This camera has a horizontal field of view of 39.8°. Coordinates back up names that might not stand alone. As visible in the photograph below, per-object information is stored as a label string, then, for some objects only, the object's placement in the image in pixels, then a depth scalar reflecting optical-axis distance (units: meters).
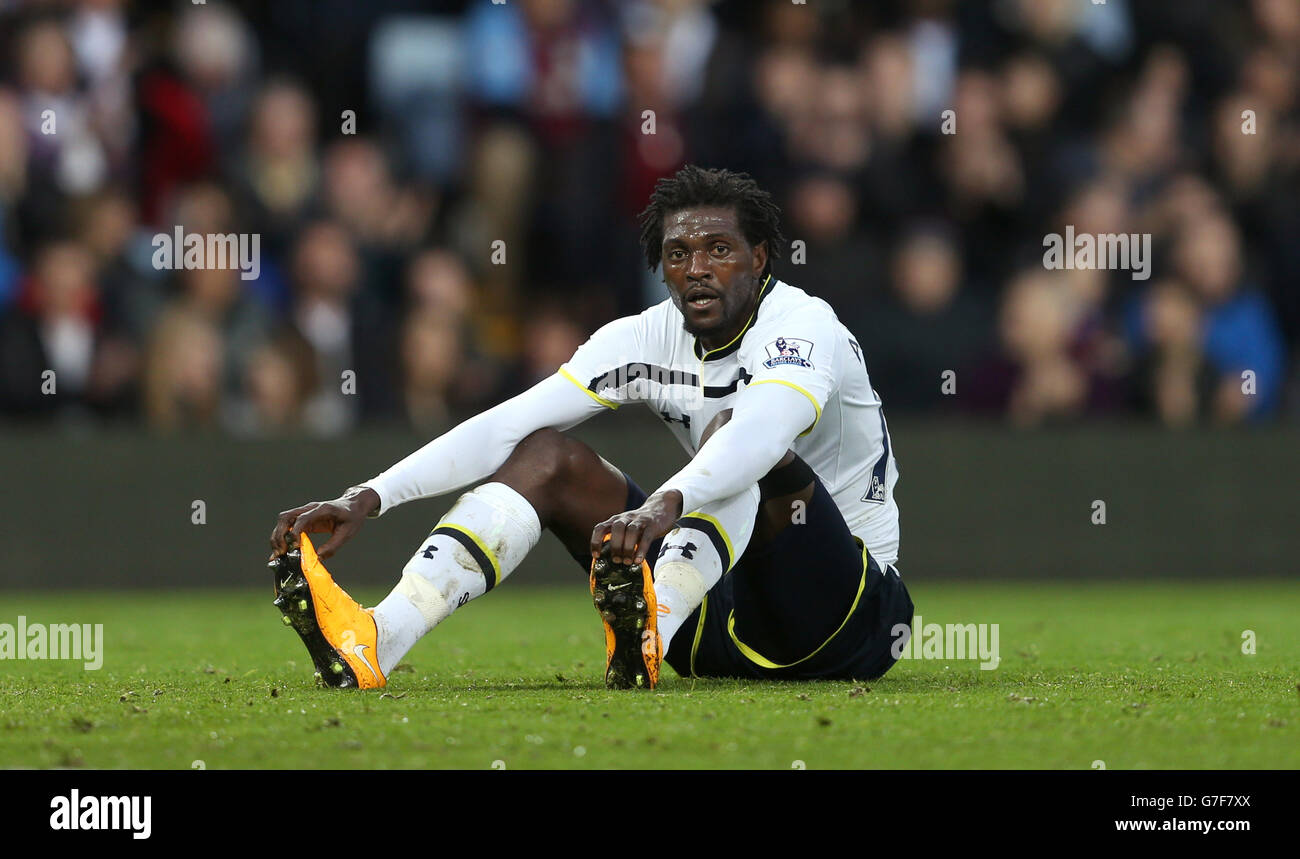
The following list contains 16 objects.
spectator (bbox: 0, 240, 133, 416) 10.43
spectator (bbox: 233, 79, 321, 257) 11.16
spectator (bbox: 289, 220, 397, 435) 10.77
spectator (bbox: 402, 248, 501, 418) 10.84
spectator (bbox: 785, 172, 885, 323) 11.09
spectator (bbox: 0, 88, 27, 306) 10.74
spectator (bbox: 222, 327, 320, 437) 10.62
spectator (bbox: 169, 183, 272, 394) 10.60
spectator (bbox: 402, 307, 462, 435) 10.81
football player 5.22
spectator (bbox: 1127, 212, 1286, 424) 11.44
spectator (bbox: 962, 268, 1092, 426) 11.17
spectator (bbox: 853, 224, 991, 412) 11.09
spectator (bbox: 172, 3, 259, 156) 11.47
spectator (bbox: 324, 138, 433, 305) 11.31
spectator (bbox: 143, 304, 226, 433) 10.55
